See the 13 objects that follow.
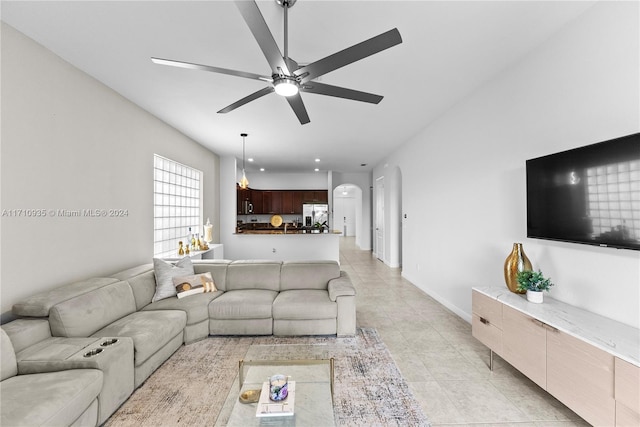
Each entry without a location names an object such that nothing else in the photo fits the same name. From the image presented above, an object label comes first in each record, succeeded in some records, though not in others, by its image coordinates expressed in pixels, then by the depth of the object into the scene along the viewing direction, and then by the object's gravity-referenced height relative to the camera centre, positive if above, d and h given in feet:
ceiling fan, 4.74 +3.10
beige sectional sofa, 5.47 -3.12
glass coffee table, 4.92 -3.58
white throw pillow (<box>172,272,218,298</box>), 10.77 -2.70
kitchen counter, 21.02 -1.22
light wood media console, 4.71 -2.77
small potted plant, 7.11 -1.75
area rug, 6.32 -4.54
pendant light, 19.01 +2.28
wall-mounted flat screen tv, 5.47 +0.50
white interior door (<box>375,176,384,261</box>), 26.12 -0.17
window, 14.52 +0.76
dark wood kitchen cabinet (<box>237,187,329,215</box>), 30.86 +1.93
